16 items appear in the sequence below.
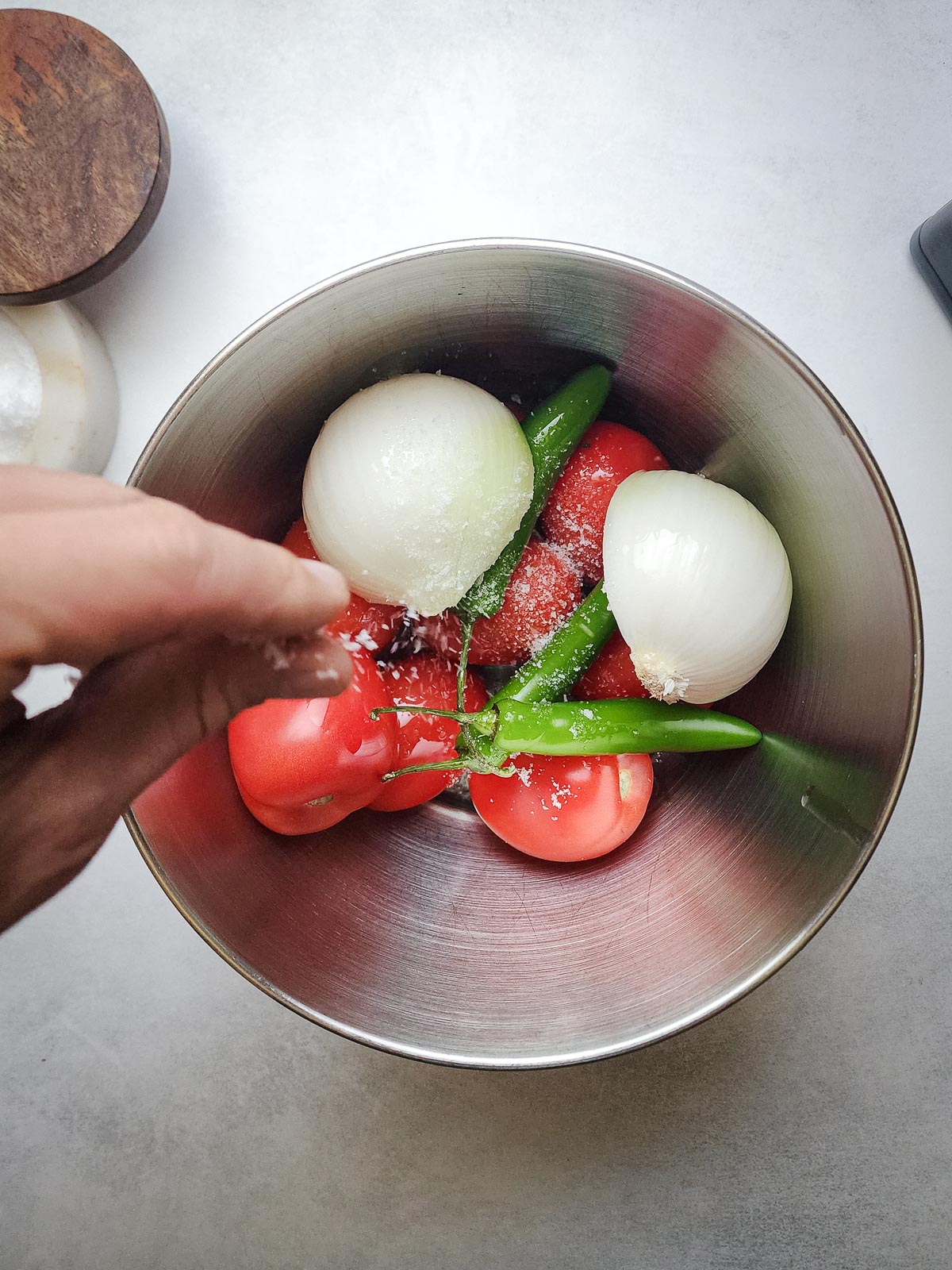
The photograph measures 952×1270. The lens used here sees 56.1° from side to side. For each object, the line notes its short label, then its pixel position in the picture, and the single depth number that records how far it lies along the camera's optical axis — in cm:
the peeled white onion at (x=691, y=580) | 57
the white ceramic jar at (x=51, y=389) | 66
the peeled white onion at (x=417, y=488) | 57
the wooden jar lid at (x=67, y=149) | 64
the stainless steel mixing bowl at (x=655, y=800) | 54
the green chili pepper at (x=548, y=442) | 61
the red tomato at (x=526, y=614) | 64
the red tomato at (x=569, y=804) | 62
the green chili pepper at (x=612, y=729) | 59
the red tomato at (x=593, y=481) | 64
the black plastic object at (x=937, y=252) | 67
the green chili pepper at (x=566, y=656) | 62
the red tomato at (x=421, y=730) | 64
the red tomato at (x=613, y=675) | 65
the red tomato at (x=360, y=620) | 63
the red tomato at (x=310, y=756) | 58
